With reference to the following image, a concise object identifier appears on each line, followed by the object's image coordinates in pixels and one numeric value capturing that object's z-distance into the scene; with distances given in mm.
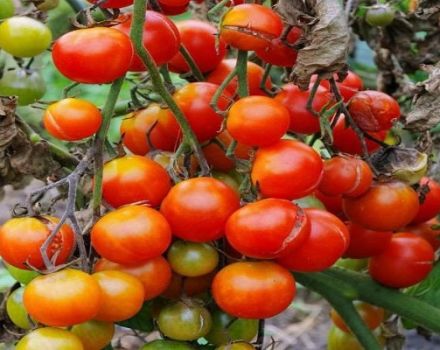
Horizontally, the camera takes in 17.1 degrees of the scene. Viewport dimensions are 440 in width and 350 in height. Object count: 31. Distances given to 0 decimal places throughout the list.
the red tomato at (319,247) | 600
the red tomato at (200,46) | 690
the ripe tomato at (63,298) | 561
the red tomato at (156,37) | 620
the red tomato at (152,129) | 658
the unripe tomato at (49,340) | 570
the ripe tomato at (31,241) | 582
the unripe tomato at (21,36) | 730
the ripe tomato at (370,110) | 649
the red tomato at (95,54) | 587
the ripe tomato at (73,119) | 593
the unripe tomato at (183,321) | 616
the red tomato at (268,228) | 578
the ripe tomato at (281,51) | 617
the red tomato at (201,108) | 641
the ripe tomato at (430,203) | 711
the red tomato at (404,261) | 718
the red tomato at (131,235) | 581
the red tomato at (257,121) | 589
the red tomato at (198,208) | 591
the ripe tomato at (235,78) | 668
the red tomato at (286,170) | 588
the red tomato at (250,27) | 604
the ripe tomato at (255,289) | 590
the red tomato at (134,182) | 605
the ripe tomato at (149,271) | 595
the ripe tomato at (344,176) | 627
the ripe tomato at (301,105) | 644
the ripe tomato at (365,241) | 690
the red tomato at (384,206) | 645
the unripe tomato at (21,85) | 781
